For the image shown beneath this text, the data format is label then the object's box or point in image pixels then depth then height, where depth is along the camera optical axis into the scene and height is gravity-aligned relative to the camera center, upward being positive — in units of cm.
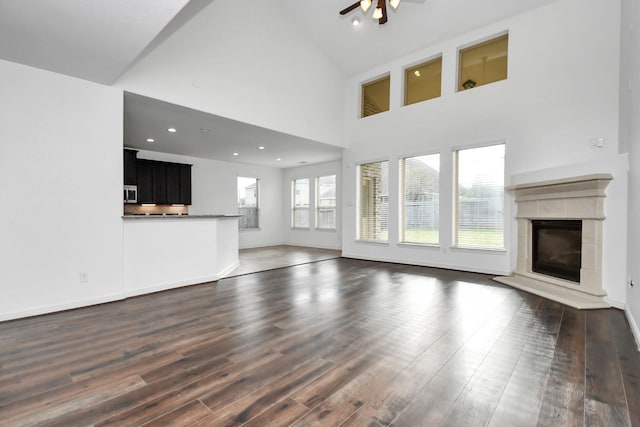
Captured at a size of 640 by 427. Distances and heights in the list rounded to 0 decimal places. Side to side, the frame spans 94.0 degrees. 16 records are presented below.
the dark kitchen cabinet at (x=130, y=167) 673 +96
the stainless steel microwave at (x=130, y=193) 673 +36
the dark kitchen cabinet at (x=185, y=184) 786 +67
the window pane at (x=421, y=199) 607 +24
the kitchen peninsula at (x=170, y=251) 400 -63
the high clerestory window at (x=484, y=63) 531 +274
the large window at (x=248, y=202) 970 +26
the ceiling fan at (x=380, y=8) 413 +295
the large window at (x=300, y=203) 1014 +23
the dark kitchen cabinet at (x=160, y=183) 736 +66
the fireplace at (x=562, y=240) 367 -41
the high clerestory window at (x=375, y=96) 690 +271
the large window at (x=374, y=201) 689 +21
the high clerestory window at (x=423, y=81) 610 +272
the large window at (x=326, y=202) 938 +25
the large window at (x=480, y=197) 525 +25
